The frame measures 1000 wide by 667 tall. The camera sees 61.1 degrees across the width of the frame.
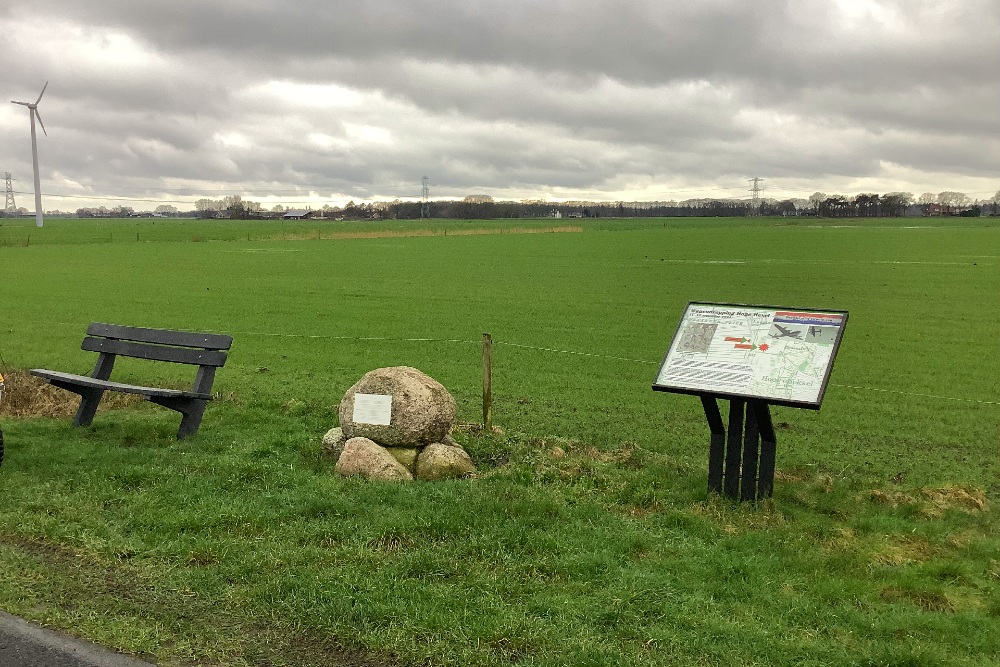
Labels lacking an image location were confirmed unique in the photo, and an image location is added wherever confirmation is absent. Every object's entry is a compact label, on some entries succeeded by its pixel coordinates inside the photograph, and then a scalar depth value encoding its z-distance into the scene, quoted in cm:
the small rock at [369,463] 654
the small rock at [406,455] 685
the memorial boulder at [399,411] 684
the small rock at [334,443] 716
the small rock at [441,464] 672
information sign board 574
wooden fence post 802
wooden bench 772
